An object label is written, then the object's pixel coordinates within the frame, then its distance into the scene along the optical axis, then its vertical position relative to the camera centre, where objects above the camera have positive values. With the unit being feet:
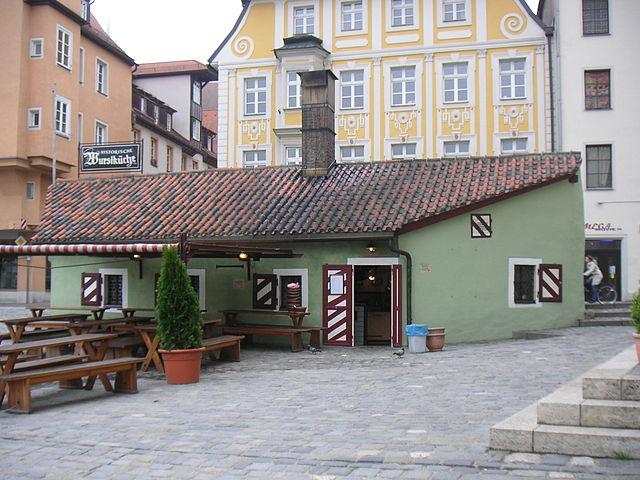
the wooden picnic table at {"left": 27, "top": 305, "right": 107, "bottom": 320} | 51.85 -3.15
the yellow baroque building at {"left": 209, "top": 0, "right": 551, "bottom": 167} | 91.66 +25.42
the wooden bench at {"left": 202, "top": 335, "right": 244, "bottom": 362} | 42.32 -5.09
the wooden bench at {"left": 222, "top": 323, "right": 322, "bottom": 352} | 51.01 -4.69
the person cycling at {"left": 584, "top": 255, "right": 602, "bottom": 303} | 67.82 -1.08
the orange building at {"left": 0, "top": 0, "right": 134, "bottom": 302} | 94.07 +20.99
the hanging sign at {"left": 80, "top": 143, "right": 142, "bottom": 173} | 75.61 +12.03
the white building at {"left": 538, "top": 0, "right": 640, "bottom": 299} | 81.66 +17.79
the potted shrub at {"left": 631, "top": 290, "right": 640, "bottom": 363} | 27.24 -1.73
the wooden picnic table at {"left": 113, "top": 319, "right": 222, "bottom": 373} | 41.24 -4.47
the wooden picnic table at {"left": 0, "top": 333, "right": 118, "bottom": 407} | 29.40 -3.79
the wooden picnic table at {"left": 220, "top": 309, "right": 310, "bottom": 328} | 51.70 -3.49
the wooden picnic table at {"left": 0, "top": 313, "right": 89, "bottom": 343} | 43.11 -3.57
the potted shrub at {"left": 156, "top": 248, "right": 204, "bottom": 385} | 36.09 -2.88
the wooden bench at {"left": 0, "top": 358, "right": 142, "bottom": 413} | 28.53 -4.49
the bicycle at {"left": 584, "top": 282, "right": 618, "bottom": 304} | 73.00 -2.80
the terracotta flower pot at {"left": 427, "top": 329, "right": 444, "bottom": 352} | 47.80 -4.99
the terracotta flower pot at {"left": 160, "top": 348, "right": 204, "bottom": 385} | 35.99 -4.98
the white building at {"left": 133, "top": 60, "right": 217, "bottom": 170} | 140.42 +36.51
